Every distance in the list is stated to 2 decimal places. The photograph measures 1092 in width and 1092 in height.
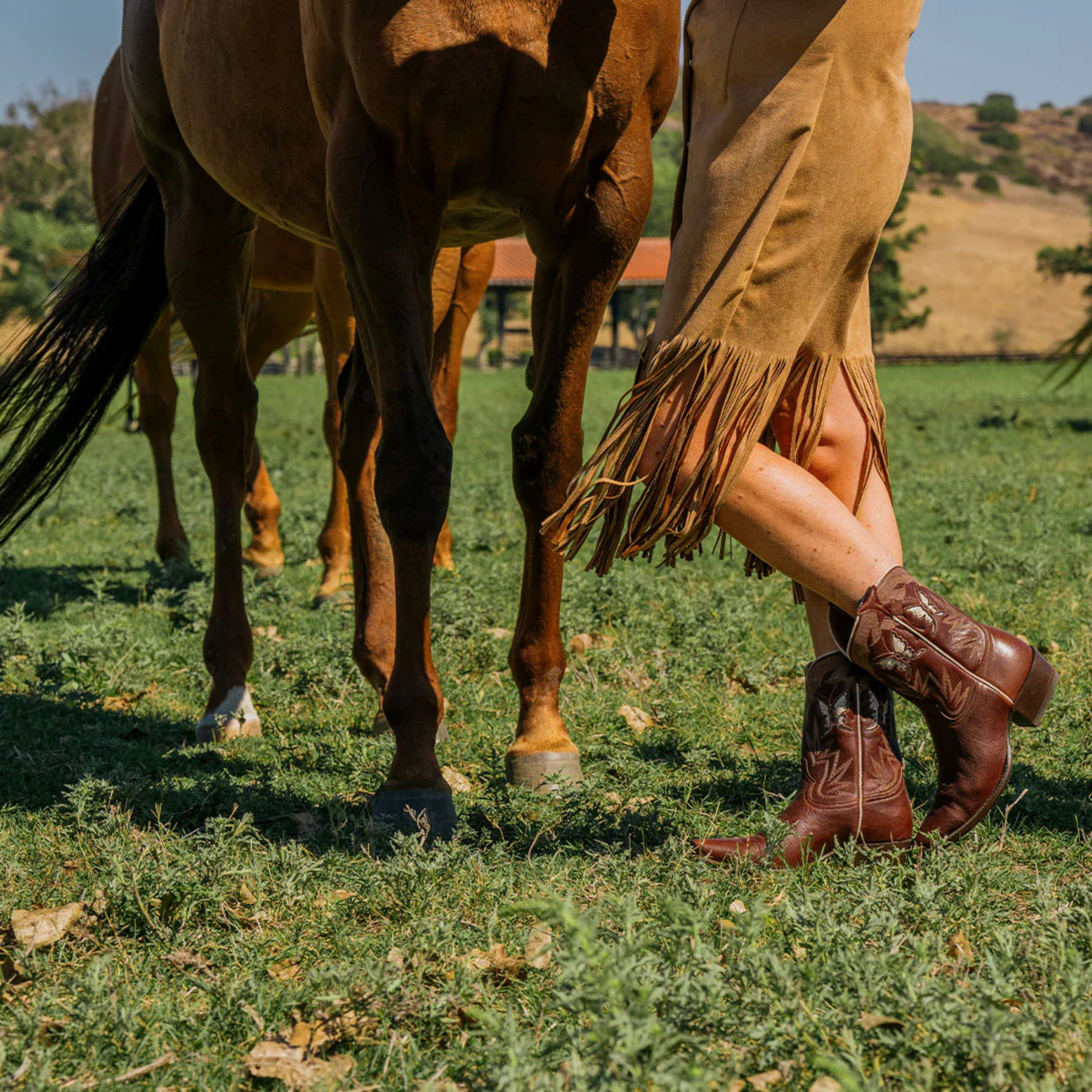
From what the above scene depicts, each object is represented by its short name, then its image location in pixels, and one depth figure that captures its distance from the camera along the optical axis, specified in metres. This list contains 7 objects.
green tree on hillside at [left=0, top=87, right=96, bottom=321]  49.94
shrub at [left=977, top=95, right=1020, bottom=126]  162.62
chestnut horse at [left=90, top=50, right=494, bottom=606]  5.36
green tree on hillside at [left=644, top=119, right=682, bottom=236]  75.44
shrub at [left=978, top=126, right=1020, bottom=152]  146.88
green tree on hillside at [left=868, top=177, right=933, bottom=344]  58.56
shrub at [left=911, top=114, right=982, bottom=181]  116.31
